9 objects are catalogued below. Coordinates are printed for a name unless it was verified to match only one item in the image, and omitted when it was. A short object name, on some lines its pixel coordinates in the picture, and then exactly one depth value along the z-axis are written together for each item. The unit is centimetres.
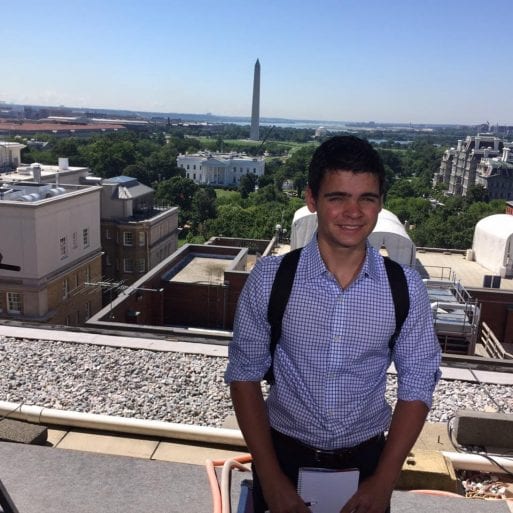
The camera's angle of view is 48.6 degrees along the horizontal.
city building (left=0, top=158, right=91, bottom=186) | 3400
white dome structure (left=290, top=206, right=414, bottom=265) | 2097
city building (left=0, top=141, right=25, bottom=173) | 4660
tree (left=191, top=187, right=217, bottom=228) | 7225
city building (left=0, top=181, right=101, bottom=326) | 2414
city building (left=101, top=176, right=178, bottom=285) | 3734
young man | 238
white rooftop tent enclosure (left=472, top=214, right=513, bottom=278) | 2603
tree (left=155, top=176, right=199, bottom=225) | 7656
